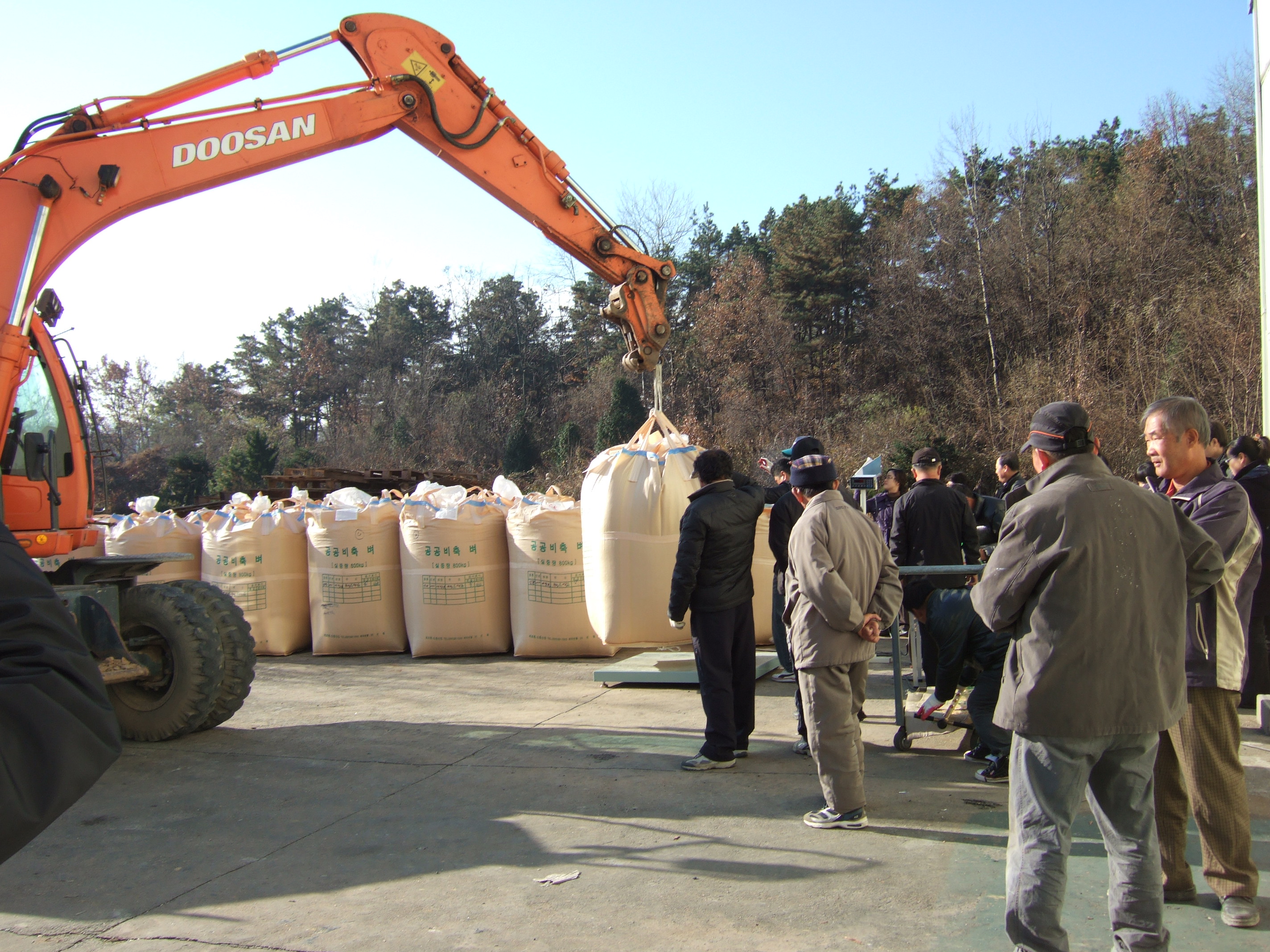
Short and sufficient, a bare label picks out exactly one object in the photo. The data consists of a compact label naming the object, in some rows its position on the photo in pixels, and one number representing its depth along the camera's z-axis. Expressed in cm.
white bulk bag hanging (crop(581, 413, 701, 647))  664
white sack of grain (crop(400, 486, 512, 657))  818
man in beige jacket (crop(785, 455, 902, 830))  376
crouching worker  425
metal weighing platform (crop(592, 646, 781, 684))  673
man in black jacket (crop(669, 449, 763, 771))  474
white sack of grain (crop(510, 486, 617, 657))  789
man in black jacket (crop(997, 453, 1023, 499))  734
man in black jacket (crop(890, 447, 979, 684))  639
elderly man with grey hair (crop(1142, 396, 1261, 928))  289
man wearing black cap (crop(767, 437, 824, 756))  541
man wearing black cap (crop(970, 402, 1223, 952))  242
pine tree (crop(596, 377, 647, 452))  2550
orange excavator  501
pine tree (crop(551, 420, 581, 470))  2764
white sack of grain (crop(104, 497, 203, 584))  909
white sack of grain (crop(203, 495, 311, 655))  871
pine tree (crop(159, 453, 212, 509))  2631
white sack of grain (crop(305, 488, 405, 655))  845
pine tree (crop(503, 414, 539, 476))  2975
